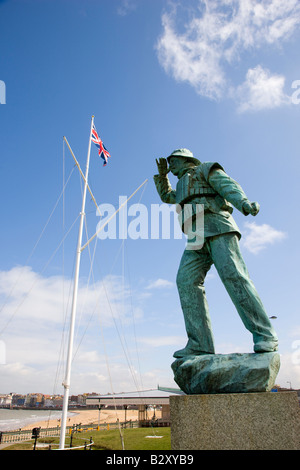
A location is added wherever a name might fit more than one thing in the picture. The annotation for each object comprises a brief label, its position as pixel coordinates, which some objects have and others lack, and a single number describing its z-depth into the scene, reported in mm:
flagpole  11178
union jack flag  16844
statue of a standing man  3637
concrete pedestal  2834
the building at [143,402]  25688
